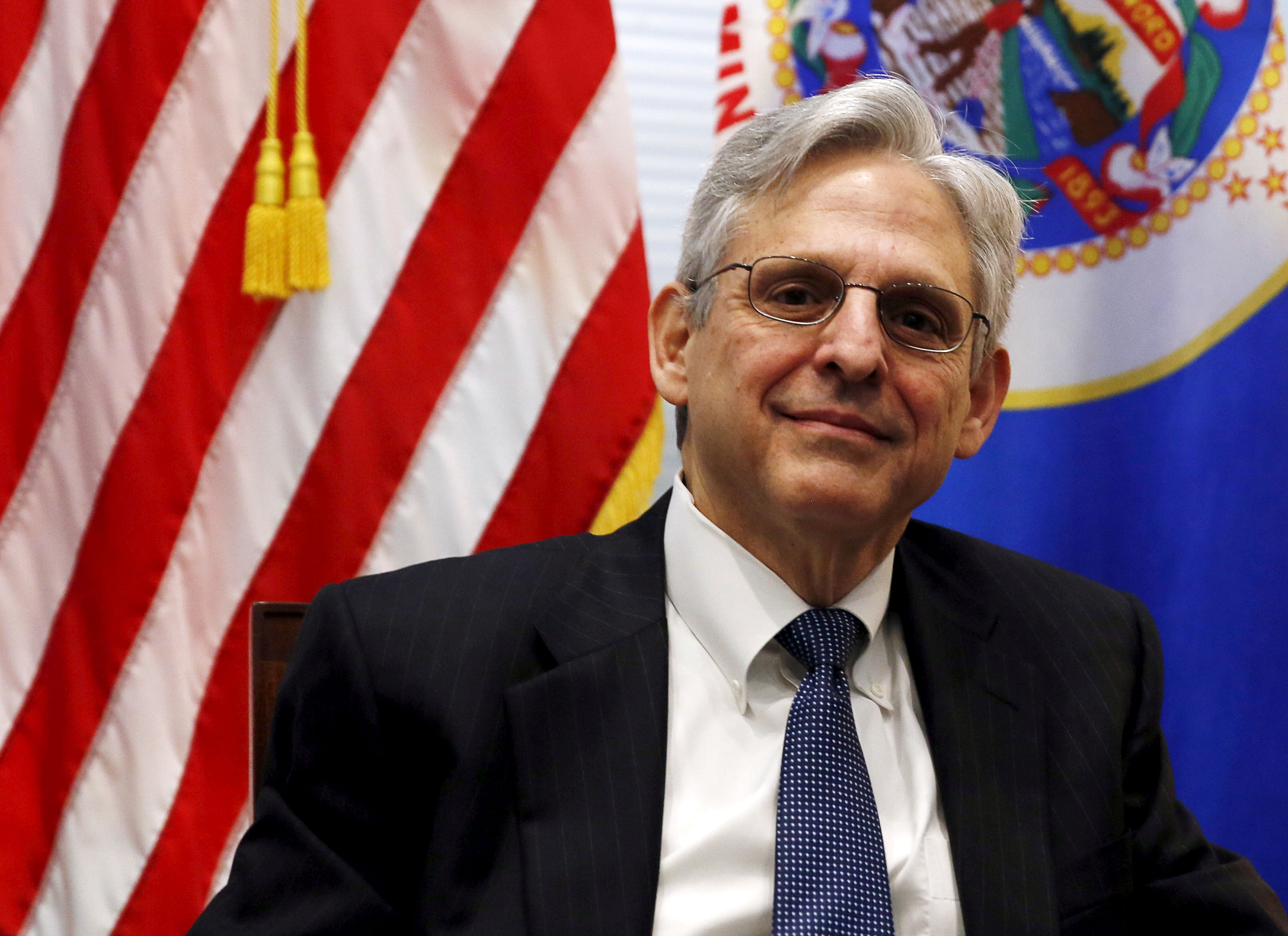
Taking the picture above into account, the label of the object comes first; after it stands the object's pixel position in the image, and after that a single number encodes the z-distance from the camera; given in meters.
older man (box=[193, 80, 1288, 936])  1.96
